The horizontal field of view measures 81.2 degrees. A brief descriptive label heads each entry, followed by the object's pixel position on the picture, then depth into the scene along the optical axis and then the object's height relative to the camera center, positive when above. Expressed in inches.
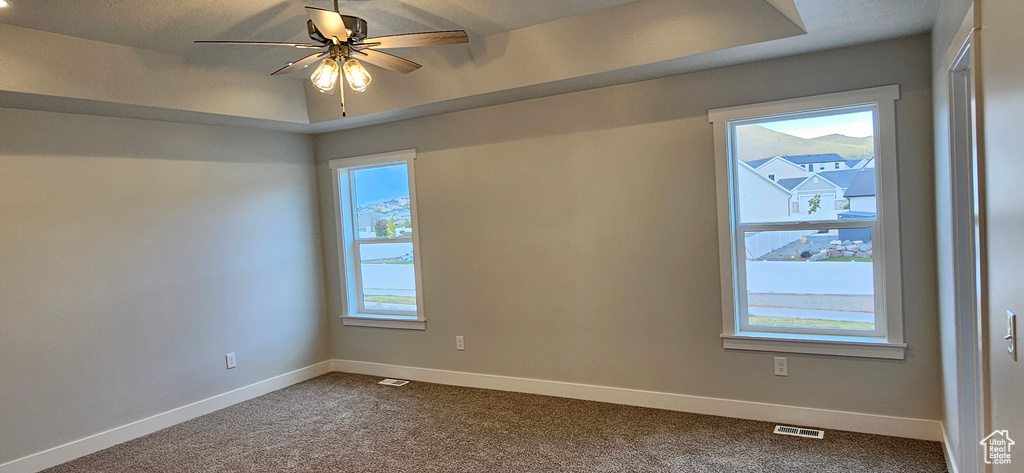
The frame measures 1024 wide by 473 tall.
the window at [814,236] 130.0 -7.1
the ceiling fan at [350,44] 104.4 +33.8
